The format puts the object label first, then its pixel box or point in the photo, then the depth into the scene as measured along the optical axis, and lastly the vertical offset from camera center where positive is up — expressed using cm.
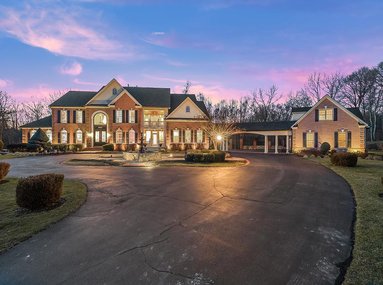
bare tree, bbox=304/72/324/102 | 5225 +1178
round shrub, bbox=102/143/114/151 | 3361 -114
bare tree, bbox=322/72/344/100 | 4956 +1151
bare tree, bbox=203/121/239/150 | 2873 +129
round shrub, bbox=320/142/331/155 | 2616 -105
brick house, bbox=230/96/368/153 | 2691 +133
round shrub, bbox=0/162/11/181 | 1120 -148
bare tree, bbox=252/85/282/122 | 5781 +789
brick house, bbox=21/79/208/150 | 3638 +294
